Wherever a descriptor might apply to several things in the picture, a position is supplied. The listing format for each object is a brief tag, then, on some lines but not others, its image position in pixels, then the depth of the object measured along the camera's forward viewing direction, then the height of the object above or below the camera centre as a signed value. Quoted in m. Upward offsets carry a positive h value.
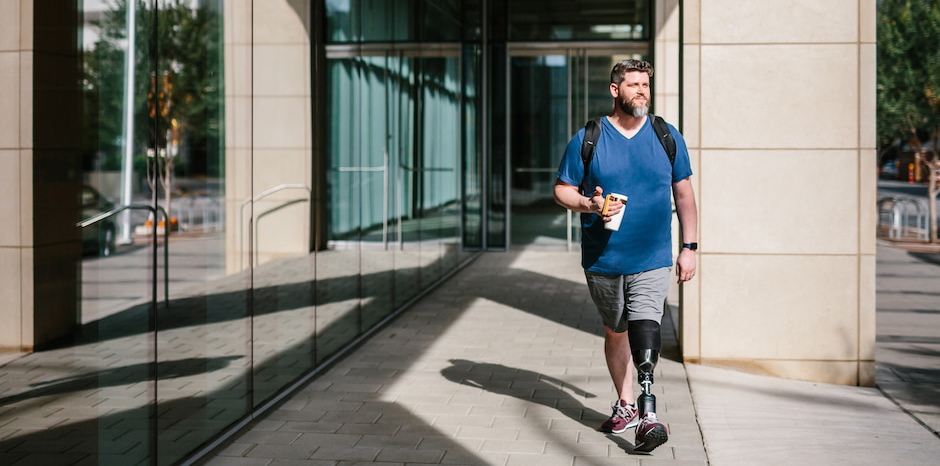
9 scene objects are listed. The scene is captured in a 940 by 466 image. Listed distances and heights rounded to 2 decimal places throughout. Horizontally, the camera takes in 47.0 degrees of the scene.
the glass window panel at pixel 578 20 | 16.41 +2.65
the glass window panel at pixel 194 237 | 4.35 -0.20
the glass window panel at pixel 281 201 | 5.62 -0.05
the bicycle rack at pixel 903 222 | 21.50 -0.68
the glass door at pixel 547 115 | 16.67 +1.21
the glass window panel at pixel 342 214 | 7.05 -0.15
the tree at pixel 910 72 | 22.38 +2.57
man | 5.01 -0.10
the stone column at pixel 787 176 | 6.80 +0.11
